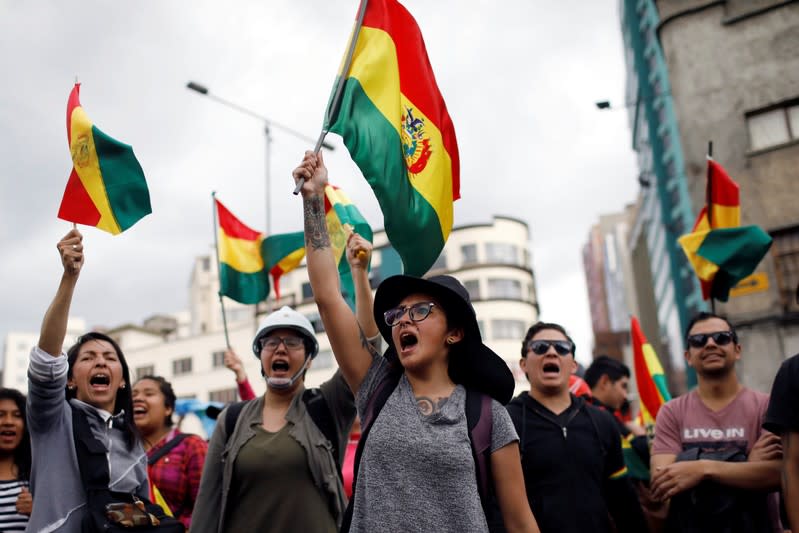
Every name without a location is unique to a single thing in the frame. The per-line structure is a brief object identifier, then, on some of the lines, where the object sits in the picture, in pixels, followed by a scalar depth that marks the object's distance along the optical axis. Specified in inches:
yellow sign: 643.5
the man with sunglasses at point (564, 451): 174.4
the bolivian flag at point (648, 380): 288.0
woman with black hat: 110.3
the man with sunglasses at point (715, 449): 162.4
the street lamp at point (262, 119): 689.0
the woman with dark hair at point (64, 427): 139.7
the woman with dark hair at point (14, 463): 169.9
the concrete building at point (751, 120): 637.3
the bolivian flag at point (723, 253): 281.0
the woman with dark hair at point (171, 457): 211.0
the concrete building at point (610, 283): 2827.3
